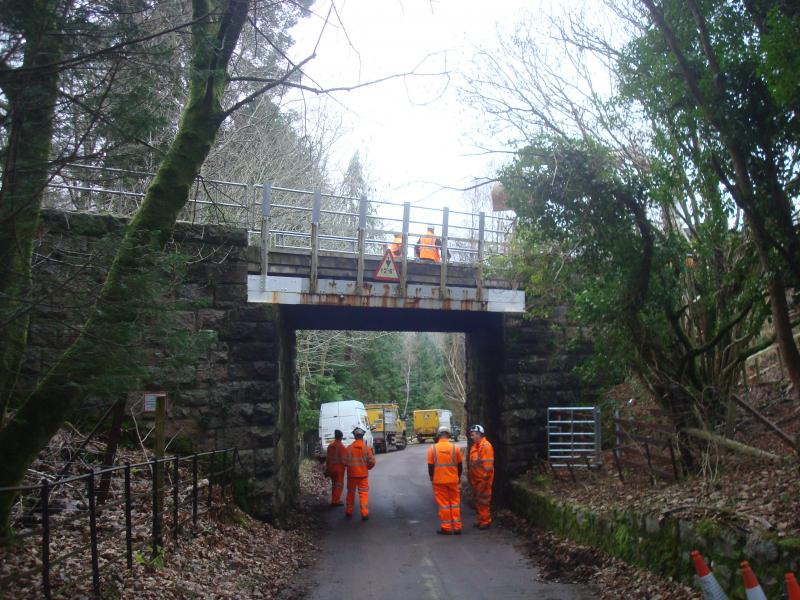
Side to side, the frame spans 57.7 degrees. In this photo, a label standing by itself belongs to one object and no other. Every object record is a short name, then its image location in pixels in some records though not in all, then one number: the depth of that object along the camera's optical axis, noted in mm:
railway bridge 11633
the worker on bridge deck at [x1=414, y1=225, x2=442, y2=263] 14314
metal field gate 13786
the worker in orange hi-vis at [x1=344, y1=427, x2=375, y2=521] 14672
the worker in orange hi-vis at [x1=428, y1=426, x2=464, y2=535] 12484
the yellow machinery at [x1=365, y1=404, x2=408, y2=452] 39312
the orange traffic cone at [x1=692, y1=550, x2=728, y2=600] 5370
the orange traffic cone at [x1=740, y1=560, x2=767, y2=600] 4687
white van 30141
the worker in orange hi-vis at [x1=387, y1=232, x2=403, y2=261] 13653
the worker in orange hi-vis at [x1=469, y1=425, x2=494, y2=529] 13094
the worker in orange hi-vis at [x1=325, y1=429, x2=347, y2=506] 16216
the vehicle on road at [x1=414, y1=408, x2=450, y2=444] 48750
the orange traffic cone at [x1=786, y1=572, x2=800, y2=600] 4646
